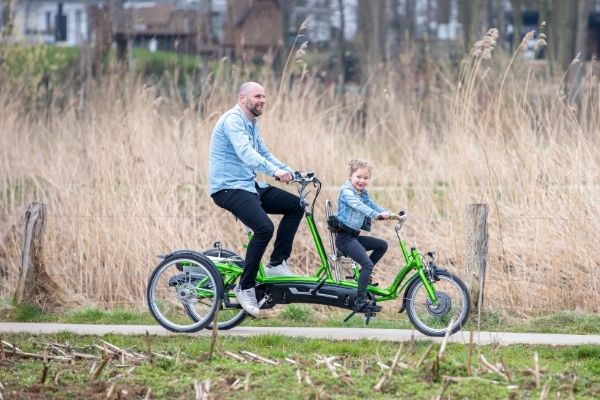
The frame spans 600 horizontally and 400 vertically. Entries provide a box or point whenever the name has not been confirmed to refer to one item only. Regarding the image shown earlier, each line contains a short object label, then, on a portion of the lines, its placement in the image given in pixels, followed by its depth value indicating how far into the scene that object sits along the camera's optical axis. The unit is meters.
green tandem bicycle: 17.72
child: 17.56
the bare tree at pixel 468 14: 46.95
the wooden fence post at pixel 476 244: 19.52
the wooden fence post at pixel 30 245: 21.25
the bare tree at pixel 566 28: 47.31
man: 17.53
